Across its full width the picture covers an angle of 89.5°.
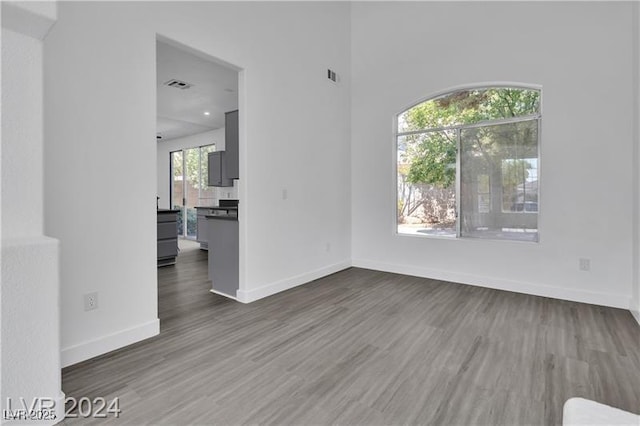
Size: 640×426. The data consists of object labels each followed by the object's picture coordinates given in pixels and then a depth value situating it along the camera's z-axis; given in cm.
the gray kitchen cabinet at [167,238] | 527
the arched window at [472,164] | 379
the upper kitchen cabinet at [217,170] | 713
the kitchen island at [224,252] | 352
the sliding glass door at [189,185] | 873
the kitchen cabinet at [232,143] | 400
